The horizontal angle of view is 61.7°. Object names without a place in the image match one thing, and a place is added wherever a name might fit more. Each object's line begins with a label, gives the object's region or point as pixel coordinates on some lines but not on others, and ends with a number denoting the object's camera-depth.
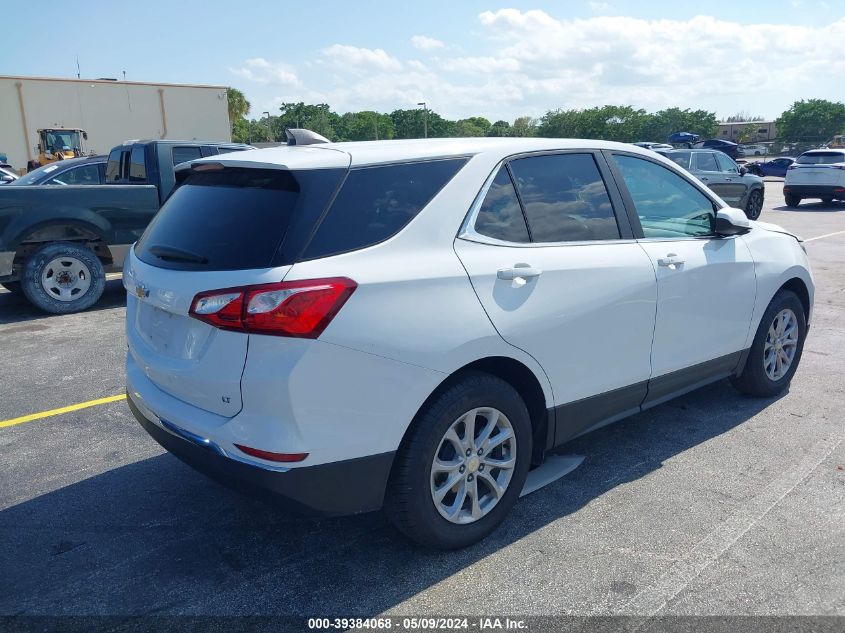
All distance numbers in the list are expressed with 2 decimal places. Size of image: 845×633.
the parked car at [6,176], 22.28
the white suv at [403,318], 2.61
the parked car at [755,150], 59.83
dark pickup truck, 7.56
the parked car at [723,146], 41.34
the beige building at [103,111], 34.28
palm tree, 73.88
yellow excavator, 30.92
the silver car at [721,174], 16.44
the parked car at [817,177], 19.50
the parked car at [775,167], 37.56
